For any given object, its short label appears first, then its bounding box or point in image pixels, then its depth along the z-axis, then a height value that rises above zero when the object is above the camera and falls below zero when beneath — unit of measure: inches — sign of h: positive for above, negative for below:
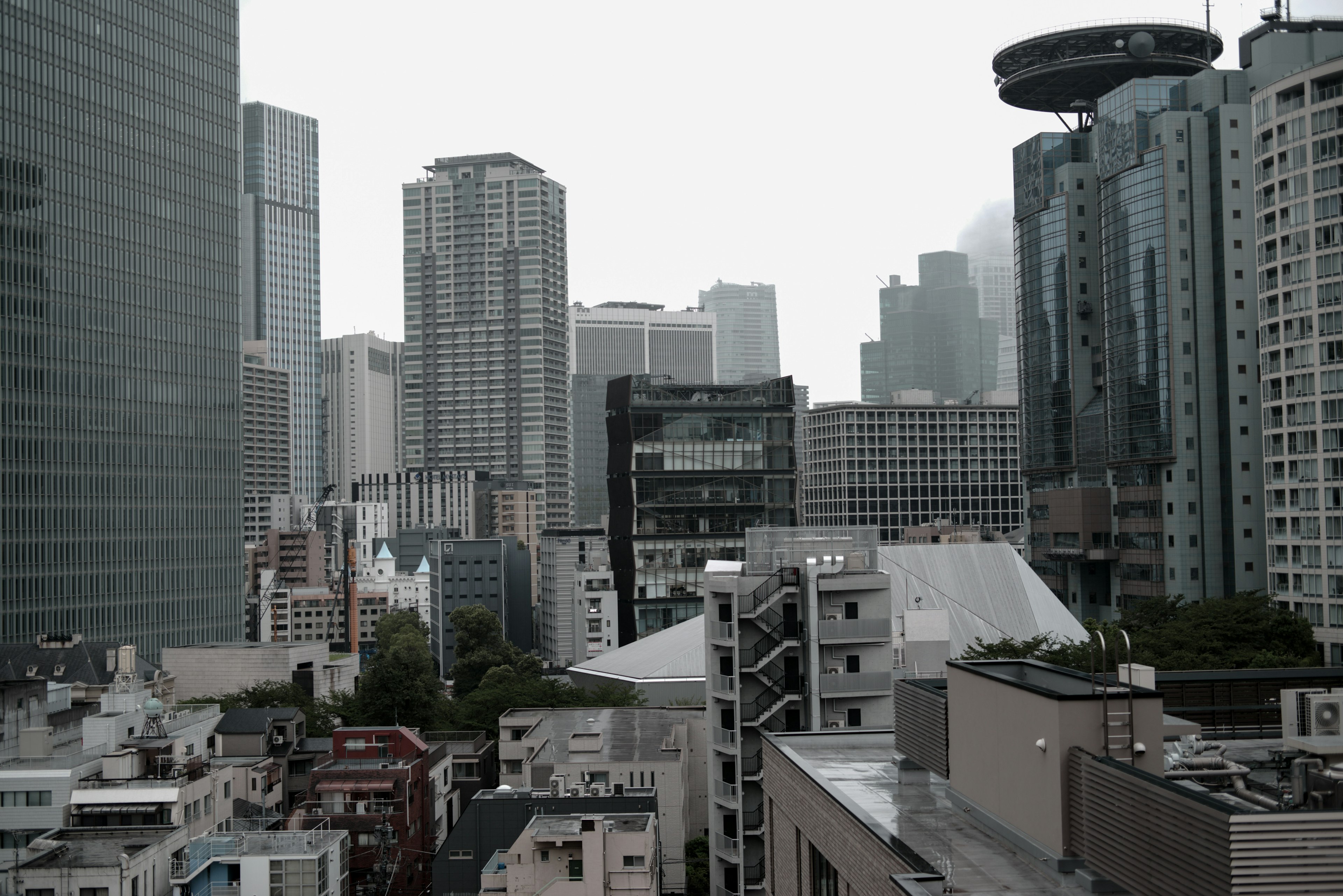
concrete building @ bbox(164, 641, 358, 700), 5002.5 -685.0
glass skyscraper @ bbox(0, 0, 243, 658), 6176.2 +1030.7
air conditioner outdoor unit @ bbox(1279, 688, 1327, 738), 834.5 -163.7
